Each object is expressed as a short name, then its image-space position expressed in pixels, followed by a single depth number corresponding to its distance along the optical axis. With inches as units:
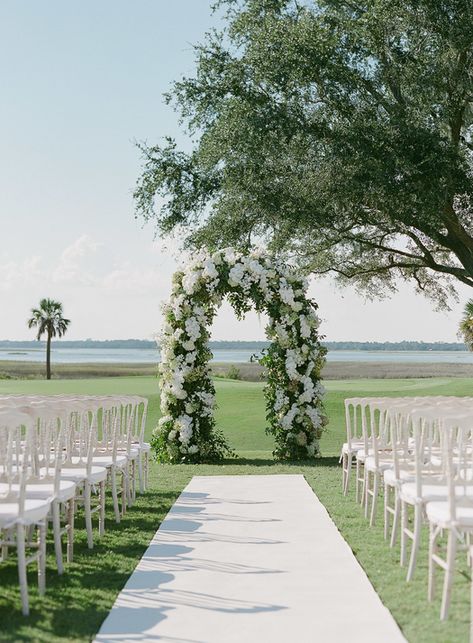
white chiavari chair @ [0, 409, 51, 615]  187.6
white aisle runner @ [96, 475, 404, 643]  174.4
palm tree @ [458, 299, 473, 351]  1256.8
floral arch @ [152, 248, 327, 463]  558.3
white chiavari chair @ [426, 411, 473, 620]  185.3
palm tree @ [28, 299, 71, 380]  2325.3
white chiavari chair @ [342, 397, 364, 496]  357.7
